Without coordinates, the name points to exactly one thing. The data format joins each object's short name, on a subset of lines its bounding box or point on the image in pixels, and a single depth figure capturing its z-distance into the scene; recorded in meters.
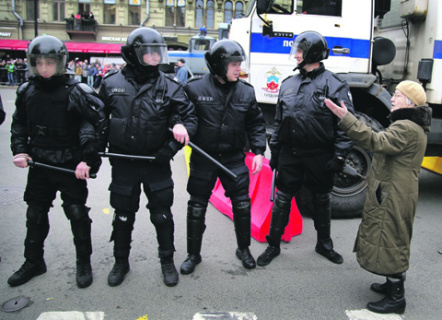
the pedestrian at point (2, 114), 3.40
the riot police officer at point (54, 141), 2.98
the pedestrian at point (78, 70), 23.48
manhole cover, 2.80
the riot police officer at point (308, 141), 3.47
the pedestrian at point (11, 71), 23.53
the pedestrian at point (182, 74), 14.45
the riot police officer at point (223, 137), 3.34
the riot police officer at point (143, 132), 3.04
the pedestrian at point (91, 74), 23.80
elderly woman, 2.68
